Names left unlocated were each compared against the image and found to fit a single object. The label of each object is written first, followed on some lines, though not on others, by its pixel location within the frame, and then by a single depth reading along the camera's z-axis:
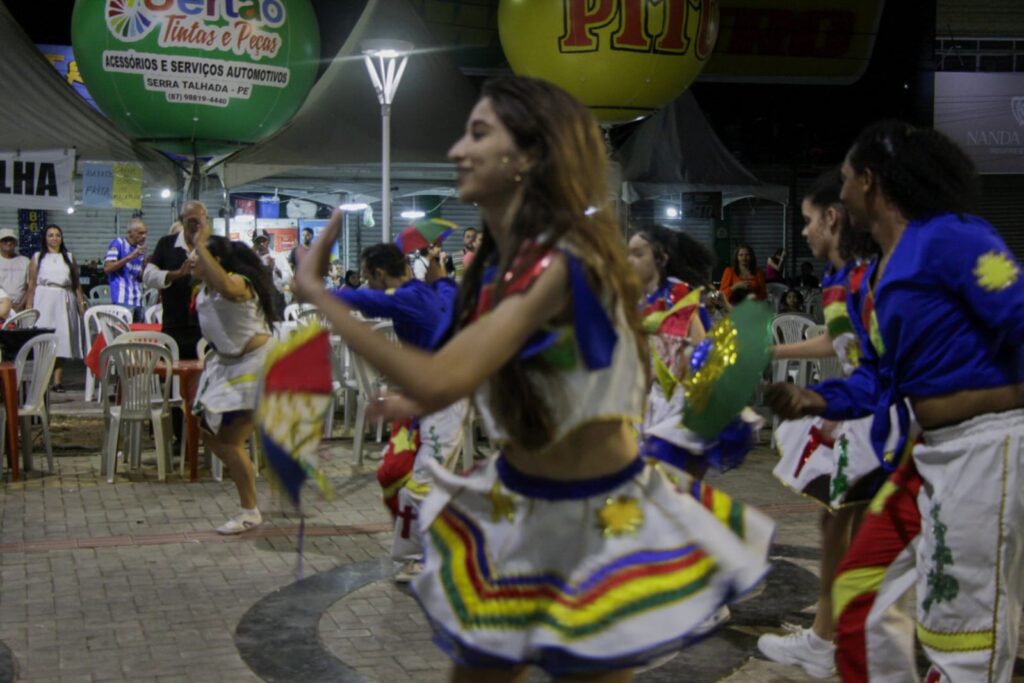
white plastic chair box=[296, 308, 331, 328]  10.36
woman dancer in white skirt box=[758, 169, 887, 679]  4.11
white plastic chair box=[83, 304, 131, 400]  12.42
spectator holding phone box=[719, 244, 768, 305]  10.76
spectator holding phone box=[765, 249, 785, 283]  17.47
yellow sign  12.09
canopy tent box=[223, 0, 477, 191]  13.08
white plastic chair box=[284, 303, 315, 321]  12.04
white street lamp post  11.02
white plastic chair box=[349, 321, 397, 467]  9.27
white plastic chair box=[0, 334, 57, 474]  8.79
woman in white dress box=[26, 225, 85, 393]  13.23
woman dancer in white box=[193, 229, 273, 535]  6.98
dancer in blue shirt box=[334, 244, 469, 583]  5.72
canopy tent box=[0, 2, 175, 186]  11.22
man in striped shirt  13.53
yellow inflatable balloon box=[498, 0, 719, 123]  10.38
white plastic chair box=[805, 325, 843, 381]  9.52
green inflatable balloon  11.13
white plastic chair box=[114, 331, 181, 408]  8.84
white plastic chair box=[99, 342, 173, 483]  8.62
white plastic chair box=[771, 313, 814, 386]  10.72
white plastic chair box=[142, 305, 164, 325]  13.22
